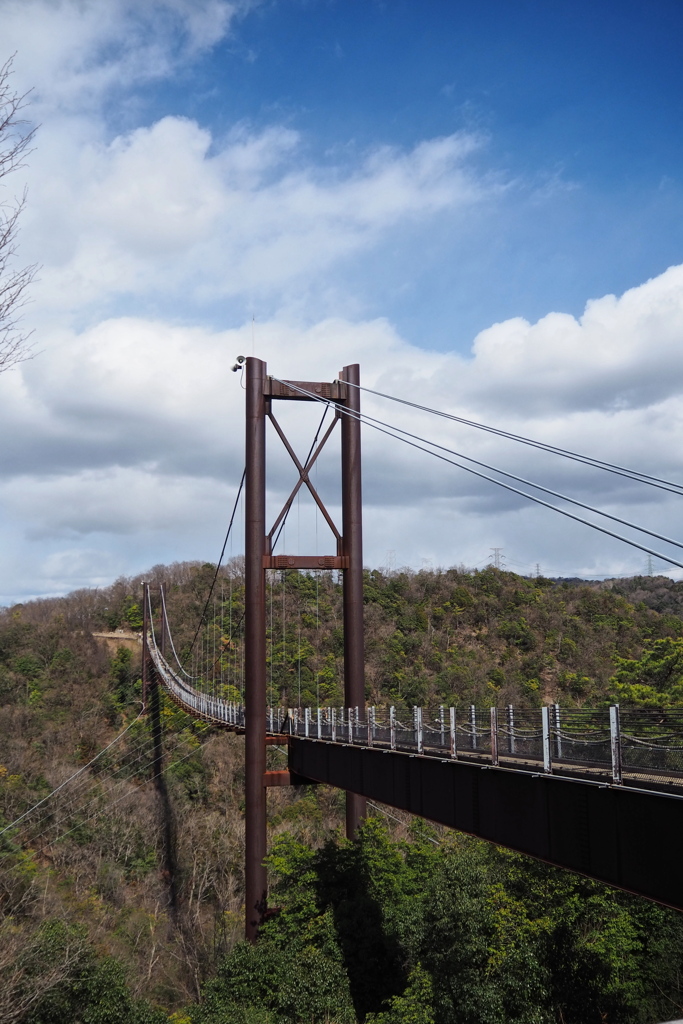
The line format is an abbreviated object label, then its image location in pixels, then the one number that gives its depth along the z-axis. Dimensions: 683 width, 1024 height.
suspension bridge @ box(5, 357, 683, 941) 9.45
